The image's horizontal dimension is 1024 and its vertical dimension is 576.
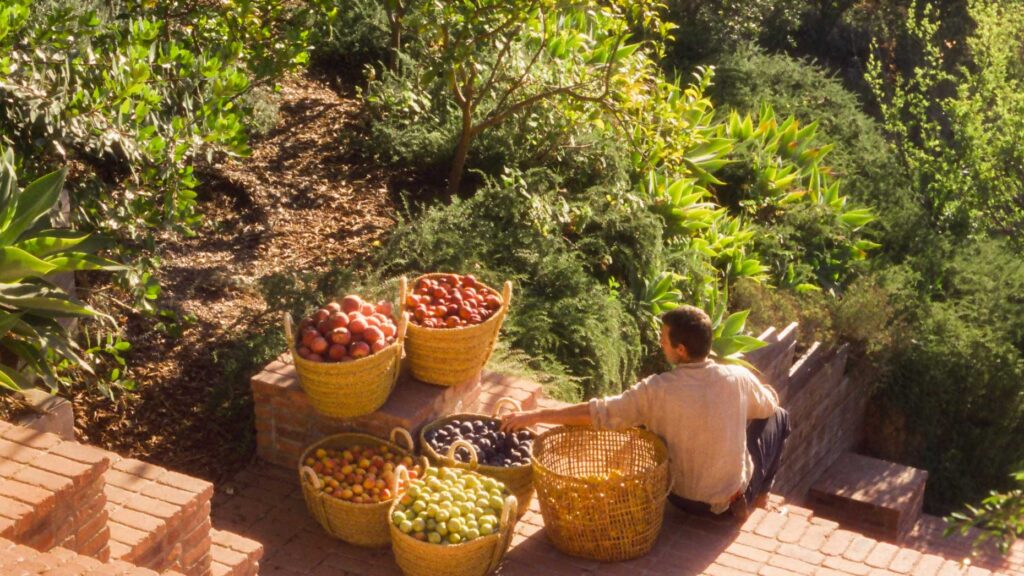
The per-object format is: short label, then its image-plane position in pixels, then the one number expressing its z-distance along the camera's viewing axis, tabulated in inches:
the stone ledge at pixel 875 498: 357.4
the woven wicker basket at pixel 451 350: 232.8
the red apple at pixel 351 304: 232.4
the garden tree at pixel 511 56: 324.5
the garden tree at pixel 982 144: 446.3
